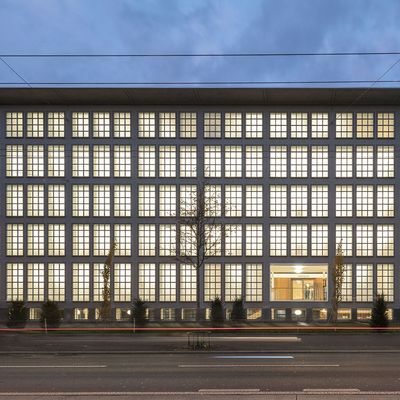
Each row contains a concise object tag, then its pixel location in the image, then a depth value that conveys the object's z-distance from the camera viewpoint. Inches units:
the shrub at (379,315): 1343.5
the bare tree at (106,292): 1489.9
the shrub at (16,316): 1487.5
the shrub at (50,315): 1480.1
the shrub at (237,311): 1598.2
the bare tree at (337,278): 1509.5
